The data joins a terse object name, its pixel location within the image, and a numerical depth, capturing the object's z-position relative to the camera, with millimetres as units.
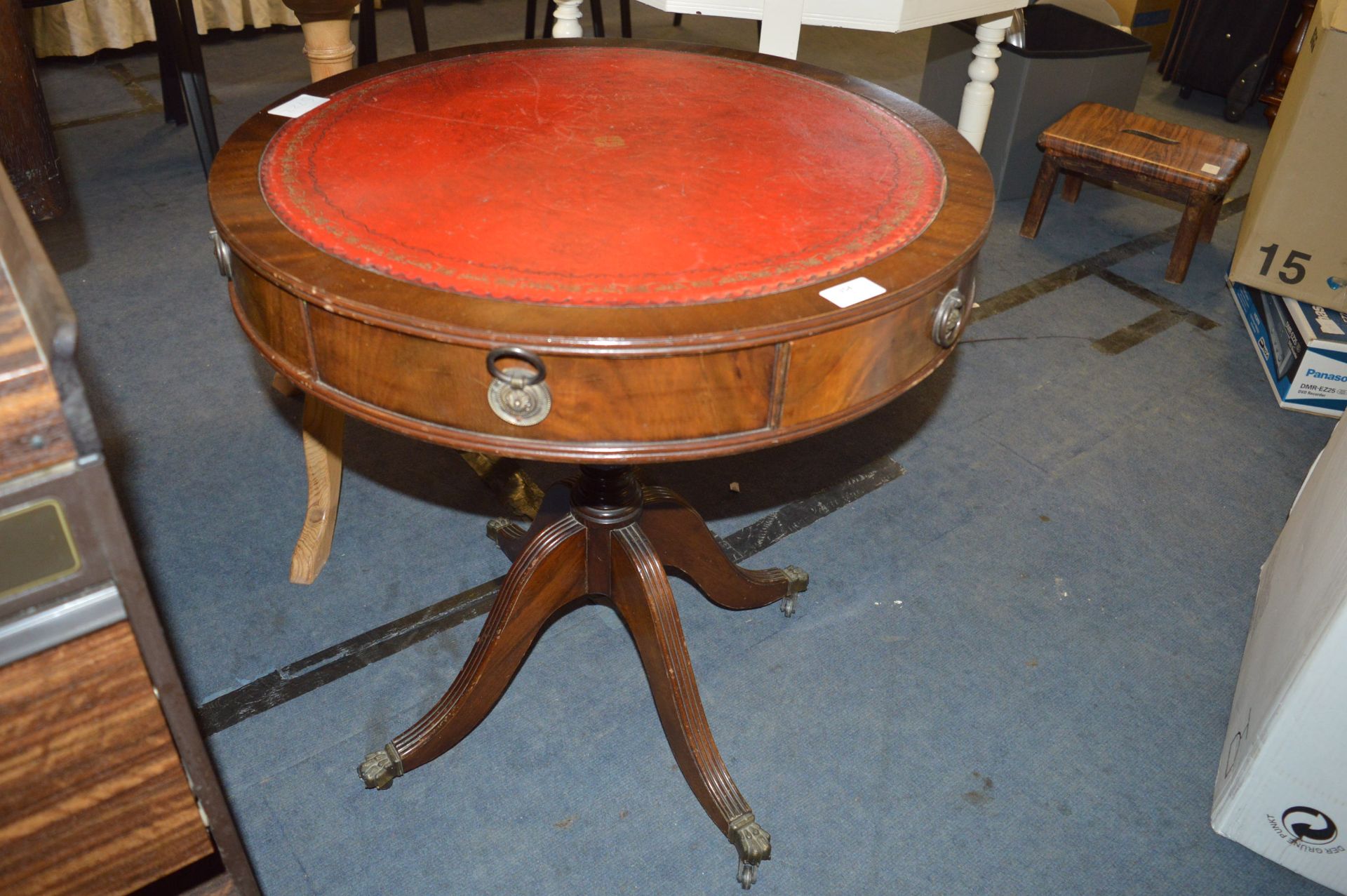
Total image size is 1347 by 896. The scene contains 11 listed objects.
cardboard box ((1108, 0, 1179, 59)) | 4539
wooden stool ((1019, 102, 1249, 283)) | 2795
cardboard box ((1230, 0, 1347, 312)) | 2393
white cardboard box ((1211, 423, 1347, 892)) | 1363
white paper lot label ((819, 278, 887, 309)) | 1019
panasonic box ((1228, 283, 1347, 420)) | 2359
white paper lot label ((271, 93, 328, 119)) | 1379
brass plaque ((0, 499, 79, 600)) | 602
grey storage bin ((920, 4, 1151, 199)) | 3152
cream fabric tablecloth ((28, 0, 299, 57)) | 3883
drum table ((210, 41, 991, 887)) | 989
